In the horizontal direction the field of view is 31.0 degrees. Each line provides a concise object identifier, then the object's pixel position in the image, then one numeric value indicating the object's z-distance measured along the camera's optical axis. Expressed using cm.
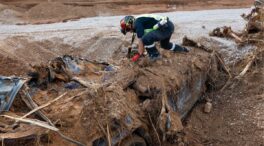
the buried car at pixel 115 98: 645
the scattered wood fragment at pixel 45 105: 614
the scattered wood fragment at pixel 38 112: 605
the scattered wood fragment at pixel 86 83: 711
